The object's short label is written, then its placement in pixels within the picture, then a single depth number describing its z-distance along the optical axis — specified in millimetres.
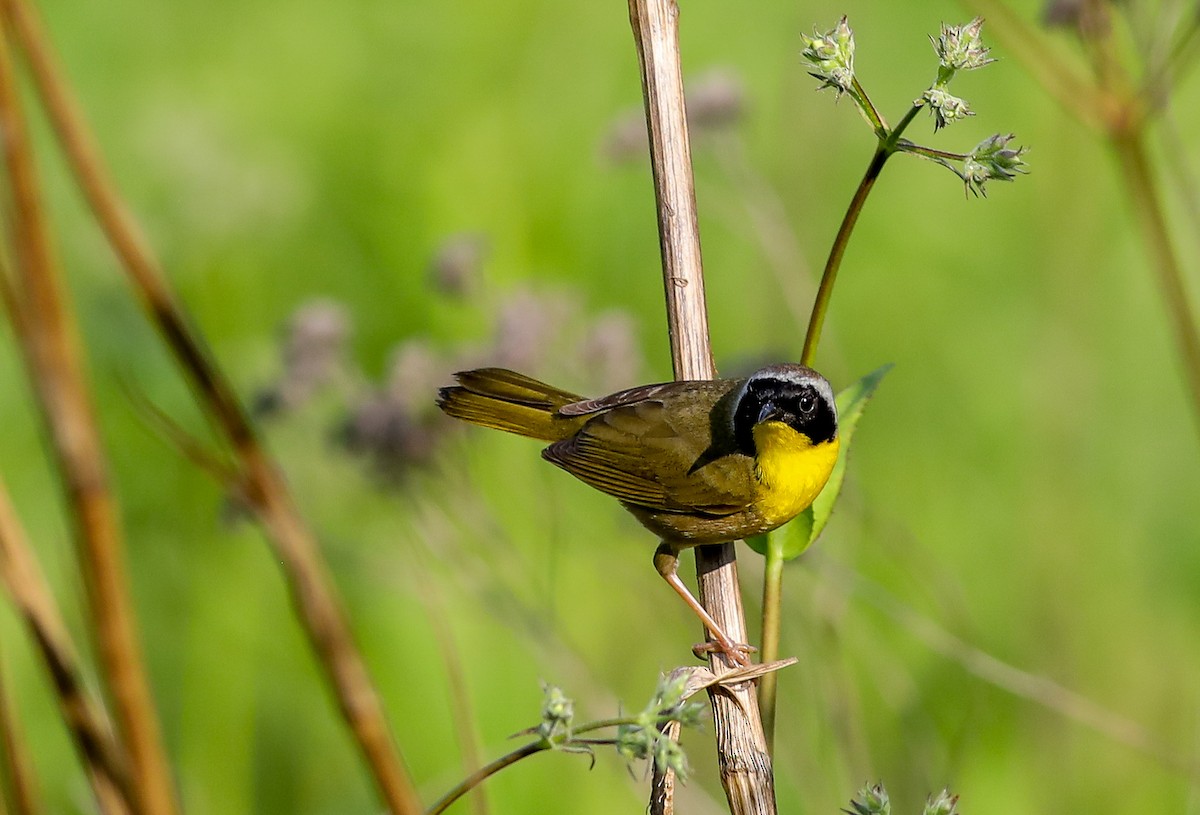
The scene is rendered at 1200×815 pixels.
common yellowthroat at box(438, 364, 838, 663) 5285
